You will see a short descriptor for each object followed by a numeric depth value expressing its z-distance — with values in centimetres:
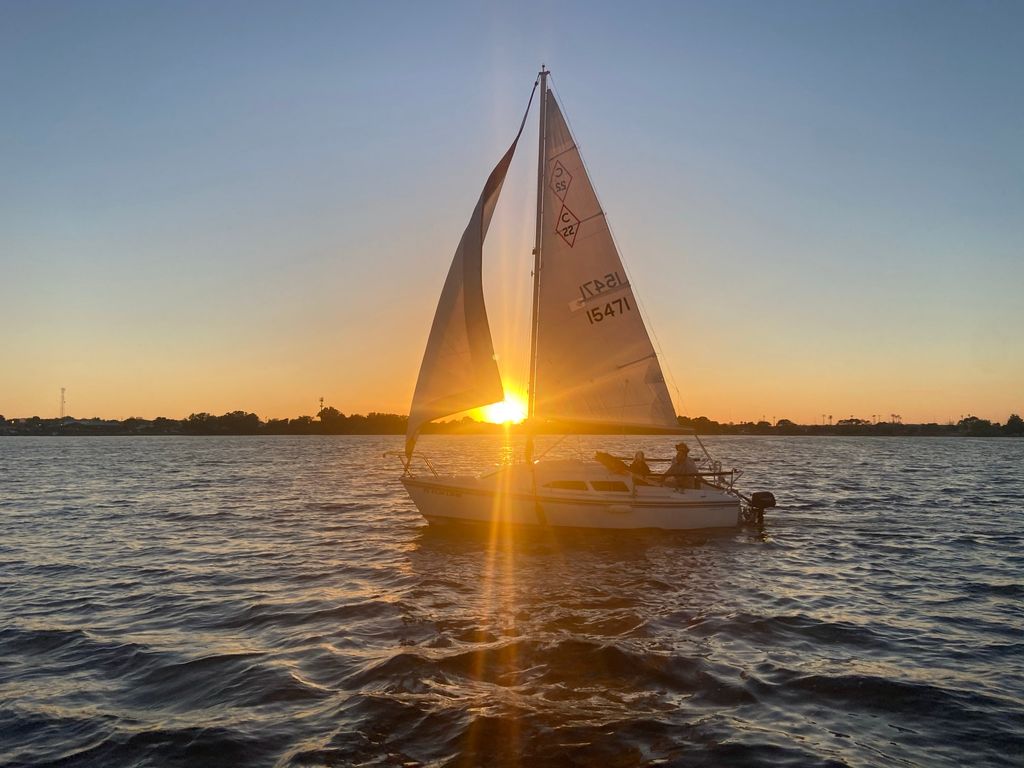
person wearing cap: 2328
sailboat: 2134
